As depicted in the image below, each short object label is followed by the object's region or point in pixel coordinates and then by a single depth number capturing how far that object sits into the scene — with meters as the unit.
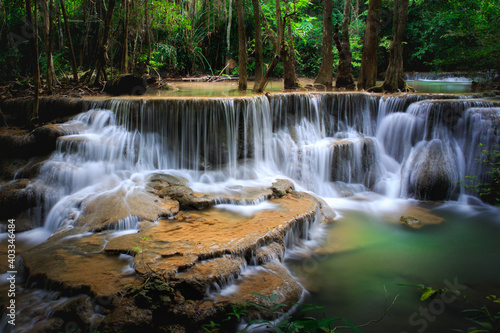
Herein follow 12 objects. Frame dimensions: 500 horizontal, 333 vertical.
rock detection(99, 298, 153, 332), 3.70
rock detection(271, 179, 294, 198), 7.43
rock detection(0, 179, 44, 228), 6.62
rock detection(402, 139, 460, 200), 8.84
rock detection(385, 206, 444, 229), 7.40
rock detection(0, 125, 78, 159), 7.92
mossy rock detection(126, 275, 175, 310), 3.91
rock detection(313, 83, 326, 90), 13.26
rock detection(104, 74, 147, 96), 10.73
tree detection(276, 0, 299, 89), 12.23
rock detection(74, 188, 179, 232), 5.96
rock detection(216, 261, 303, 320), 4.25
